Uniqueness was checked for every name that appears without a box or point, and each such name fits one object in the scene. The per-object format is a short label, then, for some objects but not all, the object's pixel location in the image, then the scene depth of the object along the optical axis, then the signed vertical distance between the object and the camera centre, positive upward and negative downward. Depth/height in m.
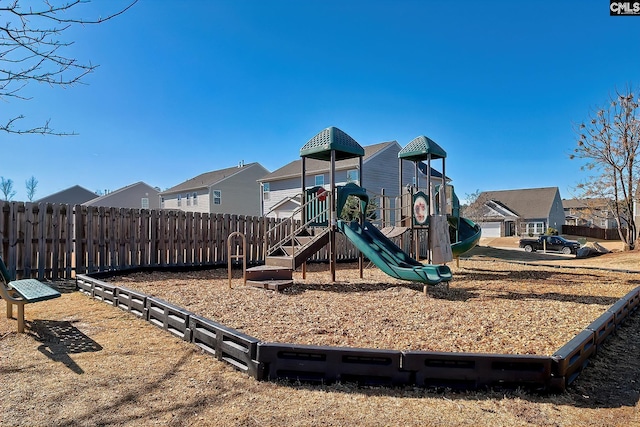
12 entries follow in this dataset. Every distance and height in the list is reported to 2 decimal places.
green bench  4.55 -0.77
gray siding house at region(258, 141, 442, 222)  24.70 +3.73
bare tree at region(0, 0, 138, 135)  3.06 +1.59
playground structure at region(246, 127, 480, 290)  7.97 +0.05
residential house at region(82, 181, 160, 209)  38.53 +3.42
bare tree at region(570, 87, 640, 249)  20.02 +3.81
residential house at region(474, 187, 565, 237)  44.16 +1.47
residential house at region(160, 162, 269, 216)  32.69 +3.37
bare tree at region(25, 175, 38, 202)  60.16 +6.60
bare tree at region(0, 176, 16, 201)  56.39 +6.62
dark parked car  24.97 -1.21
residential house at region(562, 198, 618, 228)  24.38 +1.17
